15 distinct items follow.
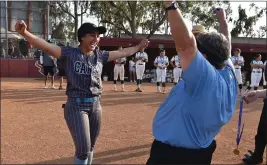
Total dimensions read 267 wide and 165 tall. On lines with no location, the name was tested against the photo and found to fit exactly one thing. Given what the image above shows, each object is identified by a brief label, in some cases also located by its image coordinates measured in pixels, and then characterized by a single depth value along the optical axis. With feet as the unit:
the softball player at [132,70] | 69.77
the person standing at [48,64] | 45.85
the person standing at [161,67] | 49.32
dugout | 69.67
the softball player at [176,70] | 51.47
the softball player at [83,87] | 12.14
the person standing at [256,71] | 48.70
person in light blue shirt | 6.25
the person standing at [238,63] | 47.51
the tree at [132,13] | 108.72
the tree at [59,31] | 152.08
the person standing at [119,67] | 52.93
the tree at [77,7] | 102.63
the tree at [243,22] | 144.77
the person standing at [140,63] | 51.05
